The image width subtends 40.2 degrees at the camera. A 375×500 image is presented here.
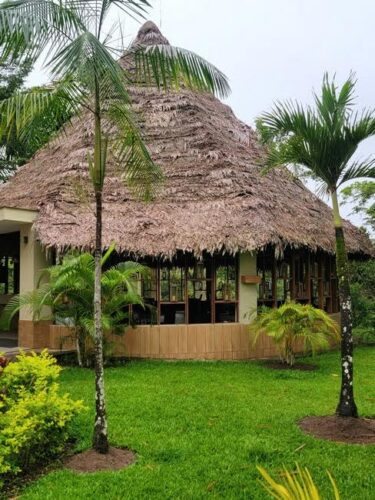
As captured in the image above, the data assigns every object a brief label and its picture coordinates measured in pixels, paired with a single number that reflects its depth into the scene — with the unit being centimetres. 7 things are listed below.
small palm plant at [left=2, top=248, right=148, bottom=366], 863
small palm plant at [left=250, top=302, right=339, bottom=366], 903
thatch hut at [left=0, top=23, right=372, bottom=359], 1010
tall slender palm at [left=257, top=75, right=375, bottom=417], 557
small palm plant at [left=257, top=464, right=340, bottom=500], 167
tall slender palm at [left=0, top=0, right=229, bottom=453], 422
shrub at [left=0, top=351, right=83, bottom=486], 416
